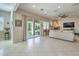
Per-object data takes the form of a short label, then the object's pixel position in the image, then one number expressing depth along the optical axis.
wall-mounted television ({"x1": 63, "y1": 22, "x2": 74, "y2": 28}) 6.46
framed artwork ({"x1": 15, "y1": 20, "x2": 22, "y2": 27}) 3.72
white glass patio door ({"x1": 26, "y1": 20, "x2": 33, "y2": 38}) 4.97
